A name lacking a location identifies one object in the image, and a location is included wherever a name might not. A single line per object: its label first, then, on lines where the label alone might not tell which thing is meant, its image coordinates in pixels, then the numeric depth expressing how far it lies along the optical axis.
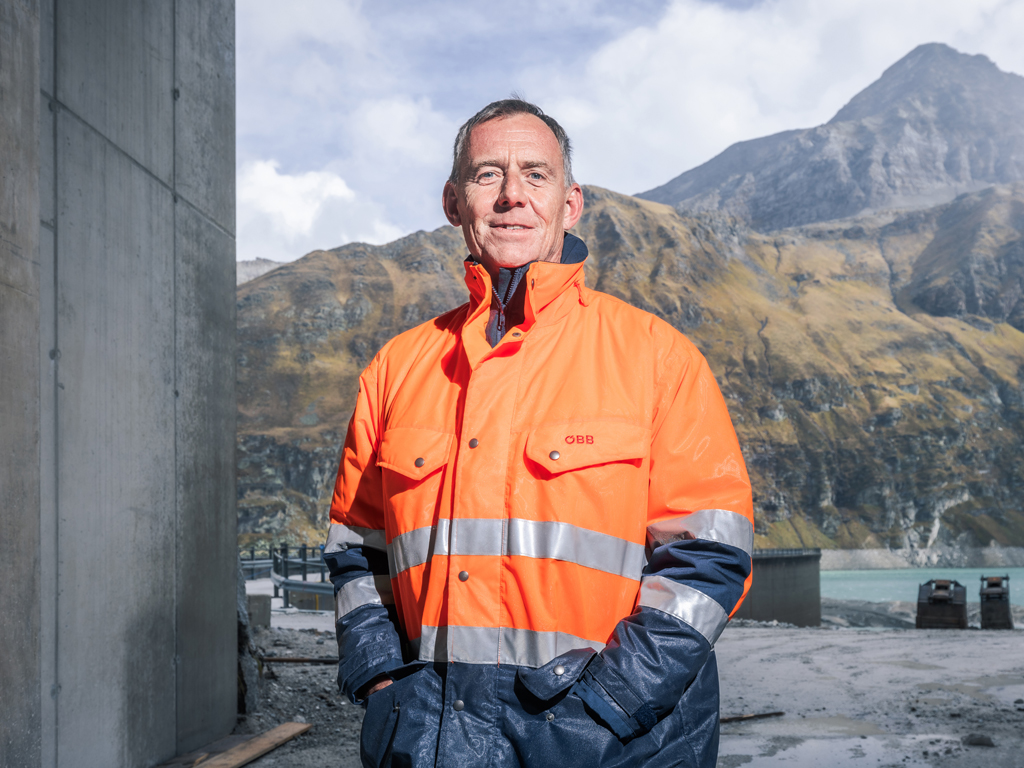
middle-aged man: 1.77
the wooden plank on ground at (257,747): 4.99
